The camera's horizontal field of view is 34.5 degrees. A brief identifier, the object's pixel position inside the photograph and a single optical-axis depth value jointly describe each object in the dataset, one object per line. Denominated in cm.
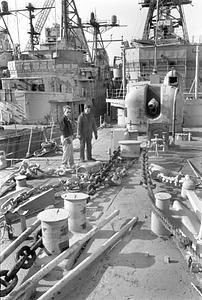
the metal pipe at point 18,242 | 302
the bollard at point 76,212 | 357
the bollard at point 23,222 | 371
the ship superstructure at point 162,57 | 2347
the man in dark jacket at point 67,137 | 675
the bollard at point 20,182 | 548
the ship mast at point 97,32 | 3503
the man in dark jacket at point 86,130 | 722
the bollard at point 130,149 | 730
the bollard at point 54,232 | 303
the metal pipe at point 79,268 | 257
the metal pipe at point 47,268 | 252
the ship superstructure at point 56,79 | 2014
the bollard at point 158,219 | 364
